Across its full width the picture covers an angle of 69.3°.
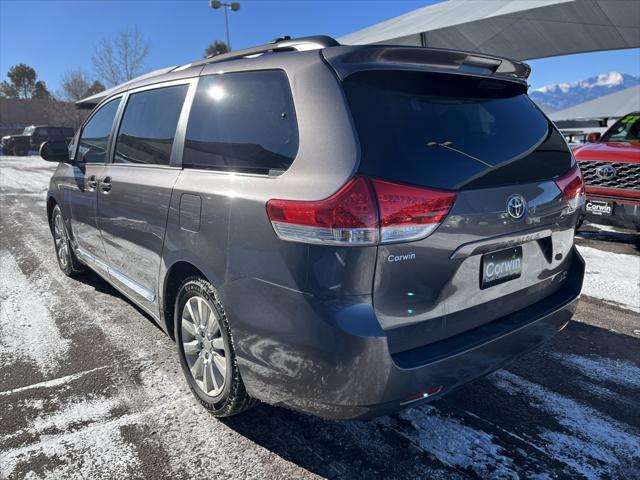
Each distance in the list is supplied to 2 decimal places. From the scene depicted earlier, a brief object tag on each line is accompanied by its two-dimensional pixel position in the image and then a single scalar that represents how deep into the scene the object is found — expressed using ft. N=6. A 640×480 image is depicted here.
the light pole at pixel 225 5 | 85.66
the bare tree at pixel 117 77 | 141.18
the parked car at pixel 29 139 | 100.58
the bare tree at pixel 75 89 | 180.04
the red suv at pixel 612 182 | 19.17
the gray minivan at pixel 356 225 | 5.82
